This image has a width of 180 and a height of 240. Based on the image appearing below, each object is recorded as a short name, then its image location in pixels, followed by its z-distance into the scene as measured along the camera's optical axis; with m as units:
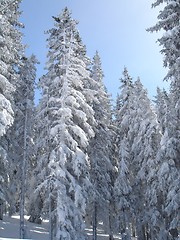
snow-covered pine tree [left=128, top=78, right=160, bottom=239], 32.50
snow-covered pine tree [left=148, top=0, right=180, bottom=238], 20.48
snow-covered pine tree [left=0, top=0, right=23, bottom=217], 22.33
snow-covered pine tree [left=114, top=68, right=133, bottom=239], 33.75
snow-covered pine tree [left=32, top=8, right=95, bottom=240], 22.72
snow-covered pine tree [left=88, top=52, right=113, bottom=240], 32.16
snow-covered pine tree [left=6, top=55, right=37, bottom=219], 30.46
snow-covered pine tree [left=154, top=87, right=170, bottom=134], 28.19
